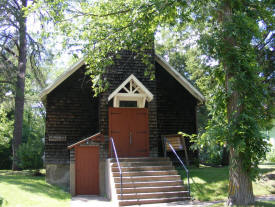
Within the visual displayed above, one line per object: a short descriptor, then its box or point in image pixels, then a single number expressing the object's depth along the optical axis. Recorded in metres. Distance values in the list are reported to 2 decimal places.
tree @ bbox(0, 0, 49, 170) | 20.15
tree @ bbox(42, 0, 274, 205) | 8.29
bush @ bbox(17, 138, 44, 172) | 16.09
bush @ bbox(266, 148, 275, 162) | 21.47
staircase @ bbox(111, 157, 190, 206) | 10.34
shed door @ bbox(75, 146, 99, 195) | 13.45
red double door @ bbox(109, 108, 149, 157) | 14.00
